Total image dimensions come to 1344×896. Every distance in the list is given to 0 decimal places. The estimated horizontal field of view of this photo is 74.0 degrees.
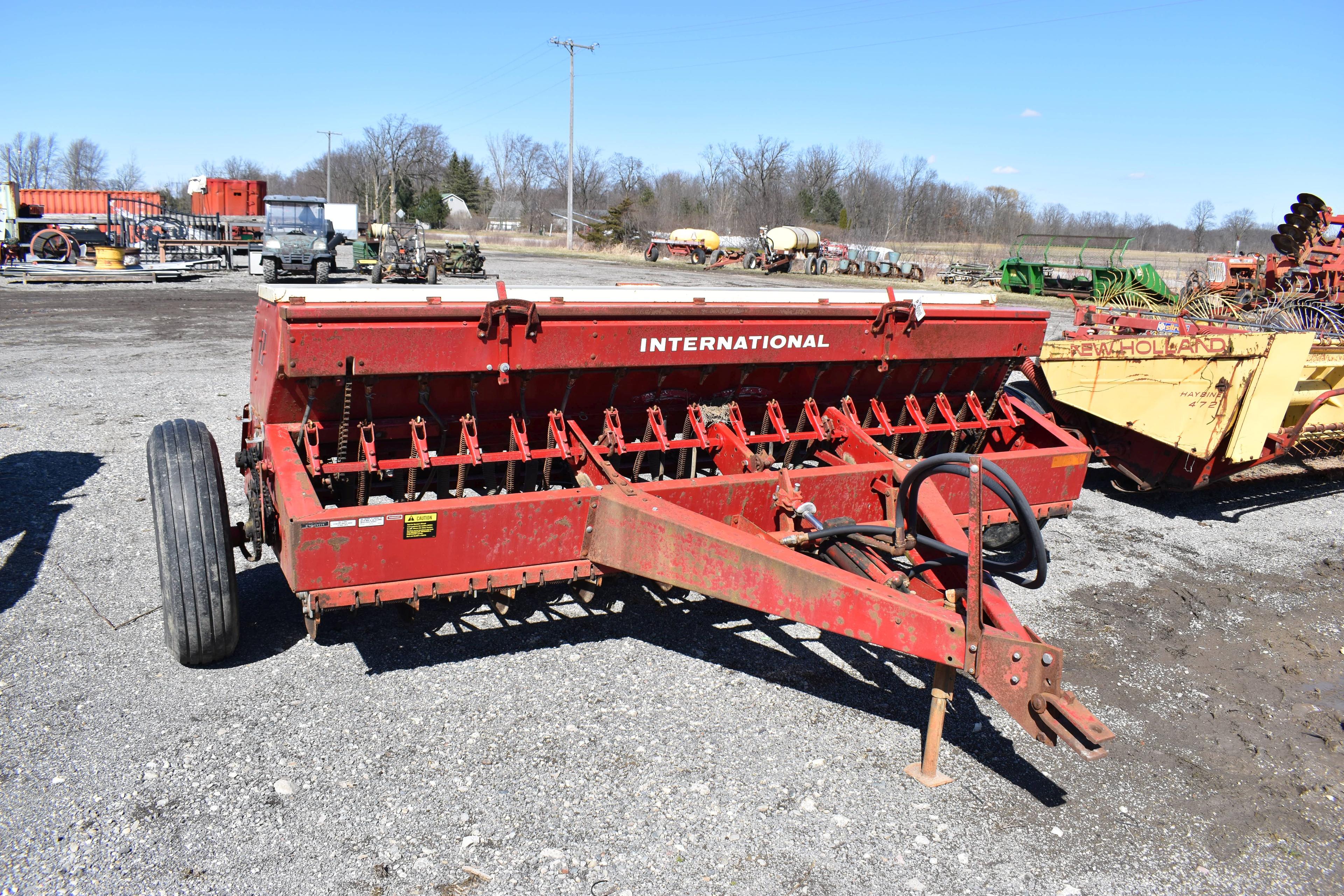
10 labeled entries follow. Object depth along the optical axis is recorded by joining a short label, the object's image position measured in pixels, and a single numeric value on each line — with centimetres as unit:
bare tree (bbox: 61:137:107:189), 8512
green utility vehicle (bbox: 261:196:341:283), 2153
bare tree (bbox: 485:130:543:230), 8369
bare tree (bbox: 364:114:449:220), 7525
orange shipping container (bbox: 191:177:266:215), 3409
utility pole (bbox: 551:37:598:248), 4594
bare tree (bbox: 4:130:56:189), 8112
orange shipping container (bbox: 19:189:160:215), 2975
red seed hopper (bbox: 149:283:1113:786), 304
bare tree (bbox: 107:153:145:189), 8762
